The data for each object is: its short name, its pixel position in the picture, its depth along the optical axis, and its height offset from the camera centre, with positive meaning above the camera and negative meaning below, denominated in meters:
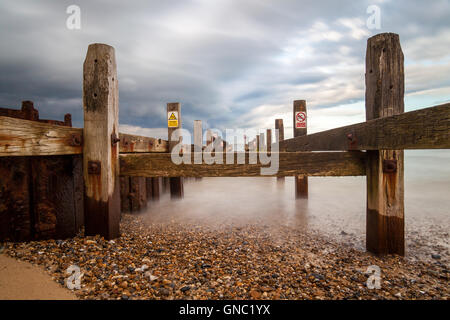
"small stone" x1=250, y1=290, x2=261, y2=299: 1.88 -1.14
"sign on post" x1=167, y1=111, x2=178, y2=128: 6.50 +1.12
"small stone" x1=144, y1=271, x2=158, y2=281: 2.04 -1.06
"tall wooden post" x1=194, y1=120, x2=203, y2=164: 8.47 +0.92
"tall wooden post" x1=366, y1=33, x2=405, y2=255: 2.63 -0.11
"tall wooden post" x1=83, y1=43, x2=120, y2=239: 2.75 +0.23
